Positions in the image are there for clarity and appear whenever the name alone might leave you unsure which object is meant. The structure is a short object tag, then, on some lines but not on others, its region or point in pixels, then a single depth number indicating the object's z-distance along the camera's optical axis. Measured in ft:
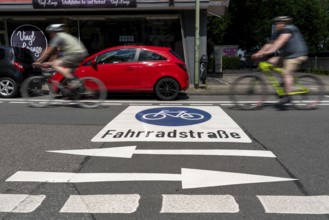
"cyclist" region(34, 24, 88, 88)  26.89
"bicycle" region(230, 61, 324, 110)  26.48
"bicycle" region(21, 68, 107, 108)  28.37
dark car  36.17
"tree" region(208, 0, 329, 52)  112.57
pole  42.86
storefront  48.85
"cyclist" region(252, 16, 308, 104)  25.43
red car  34.35
